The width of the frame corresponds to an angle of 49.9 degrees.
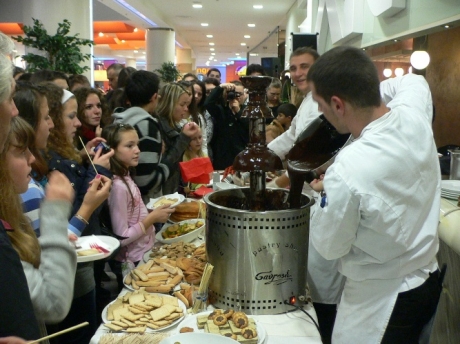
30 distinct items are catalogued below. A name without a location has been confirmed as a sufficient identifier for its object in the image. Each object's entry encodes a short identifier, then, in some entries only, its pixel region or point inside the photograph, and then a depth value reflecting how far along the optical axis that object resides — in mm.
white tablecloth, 1479
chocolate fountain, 1561
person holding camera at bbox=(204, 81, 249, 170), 5086
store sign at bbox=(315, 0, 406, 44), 4312
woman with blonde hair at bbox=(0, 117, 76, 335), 1227
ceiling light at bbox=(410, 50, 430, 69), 4160
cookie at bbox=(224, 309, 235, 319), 1515
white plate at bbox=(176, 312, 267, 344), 1448
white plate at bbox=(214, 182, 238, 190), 2920
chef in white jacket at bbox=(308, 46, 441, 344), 1399
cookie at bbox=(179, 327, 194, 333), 1464
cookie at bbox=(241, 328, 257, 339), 1424
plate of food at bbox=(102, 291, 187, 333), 1487
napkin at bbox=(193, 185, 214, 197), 3287
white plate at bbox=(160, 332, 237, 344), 1345
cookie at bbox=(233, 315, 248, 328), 1473
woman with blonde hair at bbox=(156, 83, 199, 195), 3378
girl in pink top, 2402
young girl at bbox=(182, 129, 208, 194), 3791
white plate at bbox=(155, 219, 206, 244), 2318
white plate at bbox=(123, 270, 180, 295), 1763
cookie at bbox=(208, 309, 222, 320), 1518
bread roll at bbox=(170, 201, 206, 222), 2691
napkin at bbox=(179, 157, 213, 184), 3248
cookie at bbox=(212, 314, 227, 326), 1479
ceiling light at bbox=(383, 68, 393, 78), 6113
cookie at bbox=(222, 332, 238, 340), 1414
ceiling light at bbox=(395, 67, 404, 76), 6020
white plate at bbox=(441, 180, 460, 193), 2570
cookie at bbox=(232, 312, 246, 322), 1506
